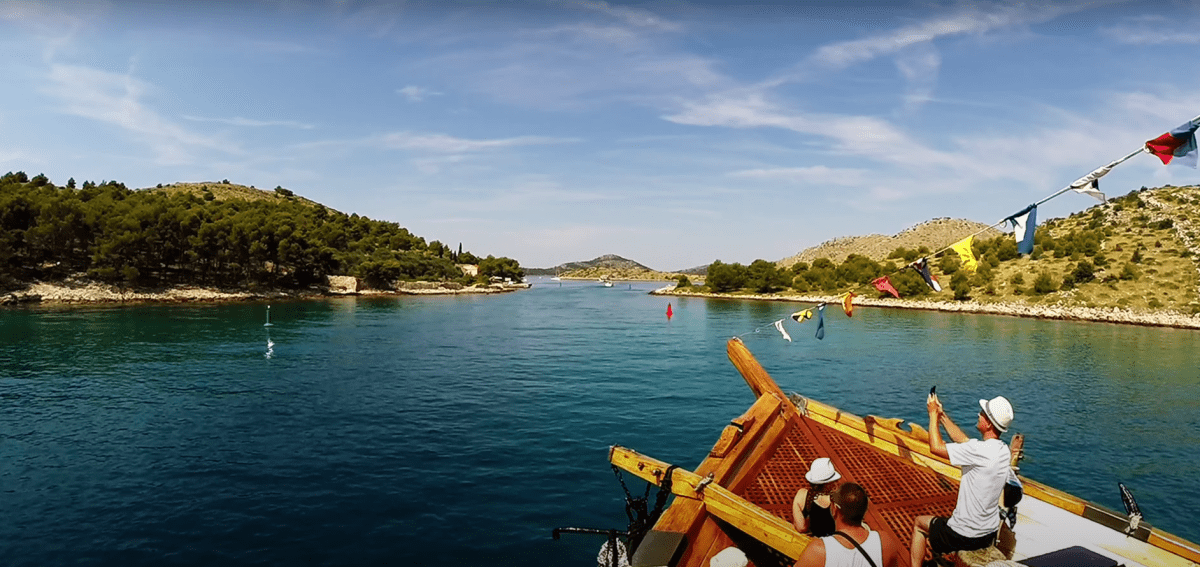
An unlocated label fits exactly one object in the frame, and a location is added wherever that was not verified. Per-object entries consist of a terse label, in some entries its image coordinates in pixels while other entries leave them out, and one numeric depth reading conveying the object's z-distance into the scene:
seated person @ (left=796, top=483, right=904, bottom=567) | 5.42
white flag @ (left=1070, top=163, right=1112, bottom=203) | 8.91
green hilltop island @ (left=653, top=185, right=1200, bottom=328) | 84.62
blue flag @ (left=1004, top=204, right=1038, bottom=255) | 10.68
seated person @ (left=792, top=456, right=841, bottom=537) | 5.83
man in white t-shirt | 6.51
